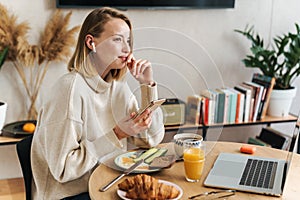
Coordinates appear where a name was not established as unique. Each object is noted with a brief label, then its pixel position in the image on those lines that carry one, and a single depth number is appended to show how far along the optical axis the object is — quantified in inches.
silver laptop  60.6
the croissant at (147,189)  55.6
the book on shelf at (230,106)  117.3
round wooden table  58.9
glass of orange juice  62.2
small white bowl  67.4
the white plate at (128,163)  65.1
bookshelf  119.3
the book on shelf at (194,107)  112.2
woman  66.2
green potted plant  119.4
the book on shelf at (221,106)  116.7
